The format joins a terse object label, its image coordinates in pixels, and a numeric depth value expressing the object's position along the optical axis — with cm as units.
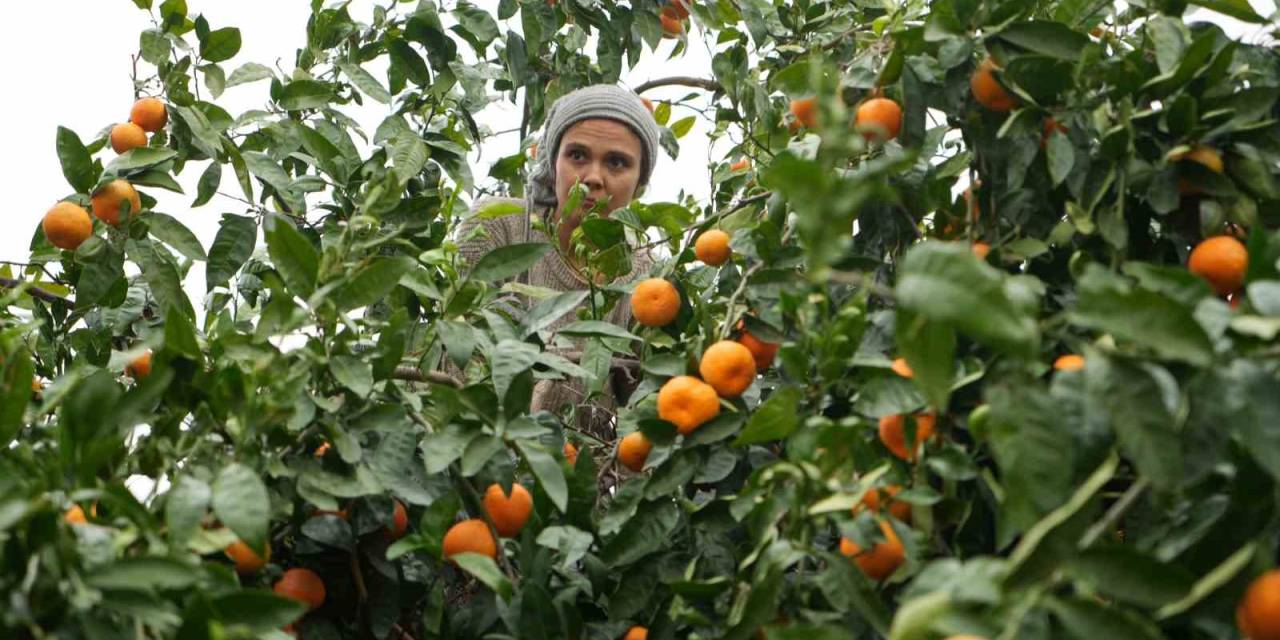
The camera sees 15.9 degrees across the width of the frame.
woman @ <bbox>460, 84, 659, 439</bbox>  738
